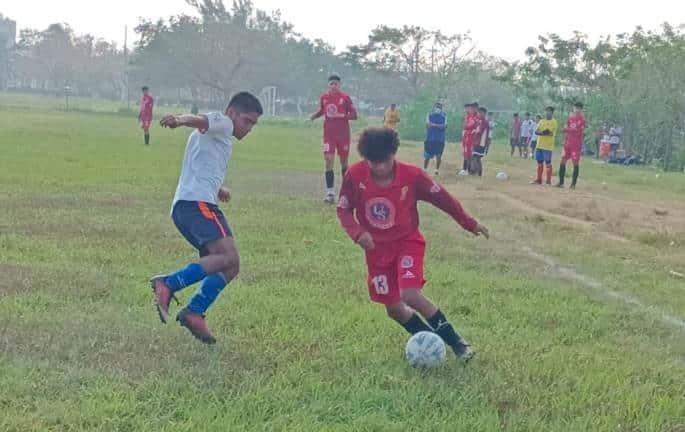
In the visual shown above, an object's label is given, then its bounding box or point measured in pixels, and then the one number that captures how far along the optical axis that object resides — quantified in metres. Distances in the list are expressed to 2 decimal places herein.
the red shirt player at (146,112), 24.48
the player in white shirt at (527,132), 31.19
